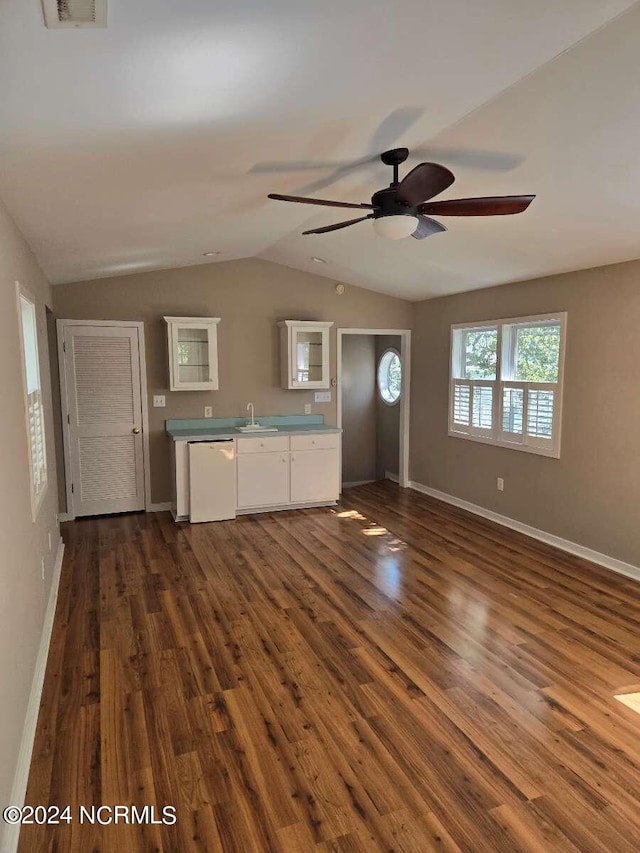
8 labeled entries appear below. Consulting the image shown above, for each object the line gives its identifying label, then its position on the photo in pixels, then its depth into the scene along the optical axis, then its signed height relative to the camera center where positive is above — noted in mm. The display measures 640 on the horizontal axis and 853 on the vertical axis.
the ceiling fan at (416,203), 2441 +809
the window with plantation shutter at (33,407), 3184 -249
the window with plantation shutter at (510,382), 4809 -149
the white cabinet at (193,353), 5672 +152
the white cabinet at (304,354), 6137 +150
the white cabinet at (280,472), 5539 -1123
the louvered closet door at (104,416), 5531 -501
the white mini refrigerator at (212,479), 5457 -1132
